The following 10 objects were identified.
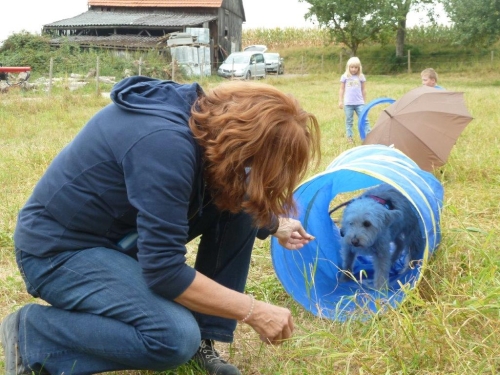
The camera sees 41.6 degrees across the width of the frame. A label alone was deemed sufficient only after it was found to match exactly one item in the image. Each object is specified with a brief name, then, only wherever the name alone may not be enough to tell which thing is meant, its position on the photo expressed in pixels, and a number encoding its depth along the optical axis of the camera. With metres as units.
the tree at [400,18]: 36.06
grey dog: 3.70
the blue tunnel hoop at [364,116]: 6.71
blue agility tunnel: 3.24
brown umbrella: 6.25
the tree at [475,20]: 27.38
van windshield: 29.47
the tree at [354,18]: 36.34
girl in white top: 9.95
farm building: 32.91
